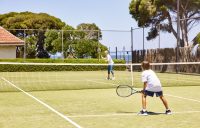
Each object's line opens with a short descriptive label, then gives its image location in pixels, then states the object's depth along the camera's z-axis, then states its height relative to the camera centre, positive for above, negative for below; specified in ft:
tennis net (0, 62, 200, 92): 51.76 -3.24
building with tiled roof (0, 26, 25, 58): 109.70 +4.95
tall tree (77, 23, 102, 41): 107.89 +8.14
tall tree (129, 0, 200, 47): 122.54 +17.57
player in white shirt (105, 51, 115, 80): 64.02 -0.23
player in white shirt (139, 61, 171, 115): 26.26 -1.70
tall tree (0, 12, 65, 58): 162.15 +17.68
